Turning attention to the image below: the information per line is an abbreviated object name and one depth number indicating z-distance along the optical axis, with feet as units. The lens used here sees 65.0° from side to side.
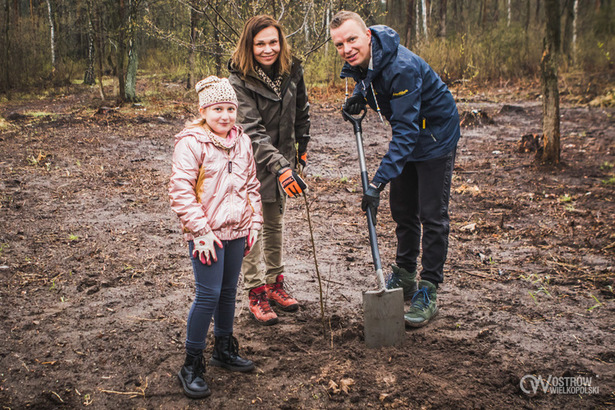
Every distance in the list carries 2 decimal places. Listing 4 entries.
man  10.23
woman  10.50
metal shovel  10.02
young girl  8.04
